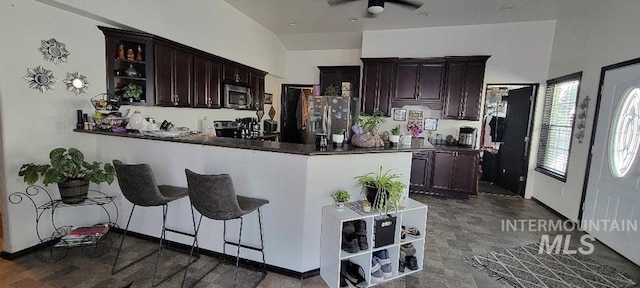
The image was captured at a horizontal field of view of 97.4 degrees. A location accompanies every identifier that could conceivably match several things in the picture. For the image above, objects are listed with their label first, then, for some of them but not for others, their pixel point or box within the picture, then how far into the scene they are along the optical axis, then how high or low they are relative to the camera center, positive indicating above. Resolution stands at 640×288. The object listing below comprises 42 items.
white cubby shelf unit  2.19 -1.02
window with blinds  4.14 +0.08
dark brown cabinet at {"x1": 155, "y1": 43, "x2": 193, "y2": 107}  3.44 +0.45
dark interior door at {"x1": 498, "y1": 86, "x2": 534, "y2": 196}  5.06 -0.26
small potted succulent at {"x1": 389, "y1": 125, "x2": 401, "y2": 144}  2.82 -0.15
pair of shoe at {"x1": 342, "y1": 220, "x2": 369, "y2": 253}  2.21 -0.94
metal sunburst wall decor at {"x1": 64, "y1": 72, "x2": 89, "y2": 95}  2.79 +0.23
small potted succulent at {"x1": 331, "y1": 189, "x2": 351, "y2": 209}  2.36 -0.66
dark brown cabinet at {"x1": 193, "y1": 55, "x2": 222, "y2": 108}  4.04 +0.46
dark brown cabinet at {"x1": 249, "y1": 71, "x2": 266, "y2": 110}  5.55 +0.55
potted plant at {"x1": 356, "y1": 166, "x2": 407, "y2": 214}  2.29 -0.58
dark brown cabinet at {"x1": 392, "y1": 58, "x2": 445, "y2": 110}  5.10 +0.75
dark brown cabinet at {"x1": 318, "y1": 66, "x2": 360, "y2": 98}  6.26 +0.95
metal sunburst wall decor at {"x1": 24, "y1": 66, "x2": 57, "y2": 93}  2.50 +0.23
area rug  2.47 -1.32
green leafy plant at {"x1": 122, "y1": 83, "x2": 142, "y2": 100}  3.23 +0.20
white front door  2.89 -0.40
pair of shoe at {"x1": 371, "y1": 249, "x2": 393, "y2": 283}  2.33 -1.22
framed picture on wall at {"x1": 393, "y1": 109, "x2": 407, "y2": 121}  5.55 +0.15
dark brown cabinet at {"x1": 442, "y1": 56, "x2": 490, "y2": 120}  4.86 +0.67
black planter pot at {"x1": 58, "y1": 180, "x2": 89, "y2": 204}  2.57 -0.78
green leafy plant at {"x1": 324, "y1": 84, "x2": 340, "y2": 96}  6.05 +0.63
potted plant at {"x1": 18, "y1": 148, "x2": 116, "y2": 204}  2.40 -0.61
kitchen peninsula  2.33 -0.53
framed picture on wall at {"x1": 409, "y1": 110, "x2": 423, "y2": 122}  5.48 +0.15
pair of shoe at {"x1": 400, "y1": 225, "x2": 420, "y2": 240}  2.51 -0.99
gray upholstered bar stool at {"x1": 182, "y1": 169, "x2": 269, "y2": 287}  1.99 -0.60
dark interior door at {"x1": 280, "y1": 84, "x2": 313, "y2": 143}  6.85 +0.12
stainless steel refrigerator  3.91 +0.07
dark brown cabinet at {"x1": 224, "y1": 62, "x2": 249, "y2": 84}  4.73 +0.73
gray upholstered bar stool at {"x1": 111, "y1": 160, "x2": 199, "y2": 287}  2.20 -0.62
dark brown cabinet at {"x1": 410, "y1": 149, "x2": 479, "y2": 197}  4.85 -0.84
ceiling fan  3.09 +1.31
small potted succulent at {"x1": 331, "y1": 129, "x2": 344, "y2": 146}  2.62 -0.19
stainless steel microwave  4.71 +0.30
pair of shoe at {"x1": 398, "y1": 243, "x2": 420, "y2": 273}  2.49 -1.21
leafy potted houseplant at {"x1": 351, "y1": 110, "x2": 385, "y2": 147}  2.62 -0.14
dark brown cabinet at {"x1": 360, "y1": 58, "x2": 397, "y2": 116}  5.34 +0.71
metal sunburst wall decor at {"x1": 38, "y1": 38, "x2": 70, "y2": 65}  2.58 +0.50
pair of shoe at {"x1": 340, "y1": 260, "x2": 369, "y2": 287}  2.27 -1.27
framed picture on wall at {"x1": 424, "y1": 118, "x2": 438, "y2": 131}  5.41 +0.00
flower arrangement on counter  4.50 -0.12
